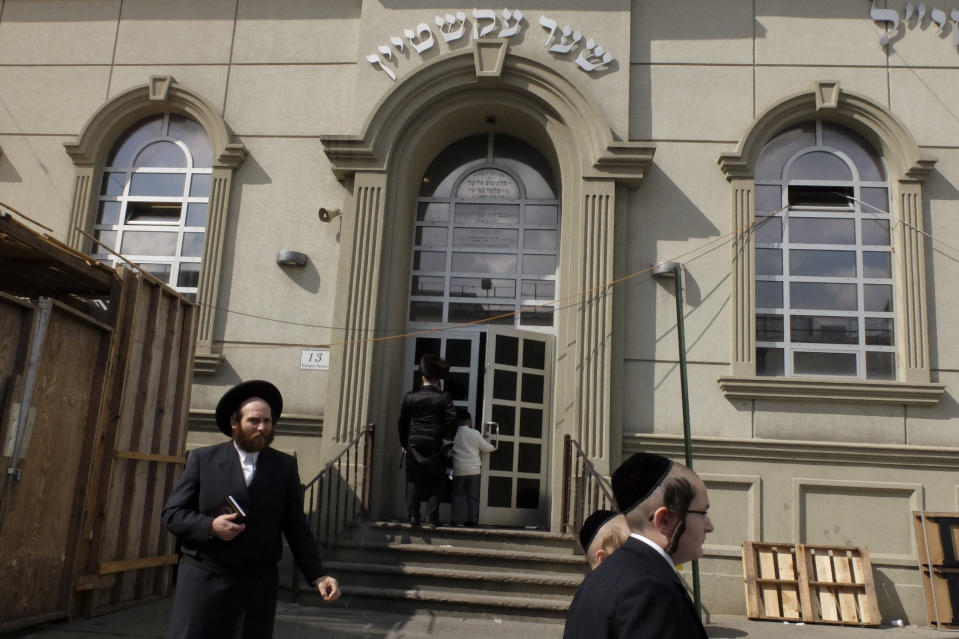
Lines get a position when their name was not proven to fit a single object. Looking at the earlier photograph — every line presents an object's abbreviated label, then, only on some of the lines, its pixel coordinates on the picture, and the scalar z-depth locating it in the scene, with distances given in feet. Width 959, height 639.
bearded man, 11.65
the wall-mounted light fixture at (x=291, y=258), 31.83
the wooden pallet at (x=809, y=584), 26.78
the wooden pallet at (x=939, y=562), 26.78
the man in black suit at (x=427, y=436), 27.66
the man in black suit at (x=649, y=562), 6.53
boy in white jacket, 29.09
